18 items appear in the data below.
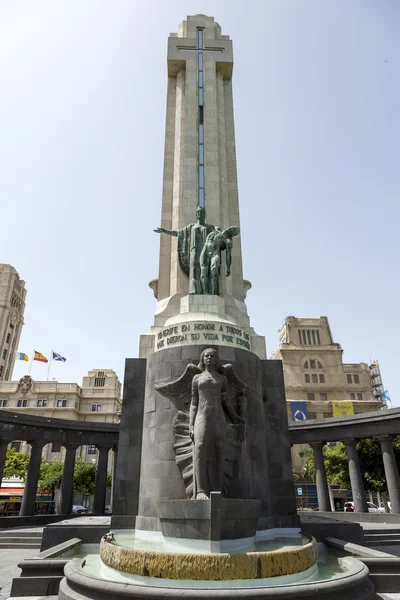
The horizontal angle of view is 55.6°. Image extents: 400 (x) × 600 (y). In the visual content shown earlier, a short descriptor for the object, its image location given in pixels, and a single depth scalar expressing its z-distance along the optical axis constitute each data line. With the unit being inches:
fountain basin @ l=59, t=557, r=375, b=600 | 311.1
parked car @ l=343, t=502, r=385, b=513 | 2087.8
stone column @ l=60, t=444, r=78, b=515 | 1218.6
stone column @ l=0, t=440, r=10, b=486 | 1143.9
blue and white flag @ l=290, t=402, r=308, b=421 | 3238.2
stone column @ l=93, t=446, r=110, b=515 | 1251.2
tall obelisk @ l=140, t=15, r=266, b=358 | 850.8
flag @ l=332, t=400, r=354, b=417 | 3344.0
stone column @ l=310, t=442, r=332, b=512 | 1290.6
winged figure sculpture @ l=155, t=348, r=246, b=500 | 520.1
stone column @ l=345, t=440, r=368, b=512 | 1164.5
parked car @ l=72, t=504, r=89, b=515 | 2143.9
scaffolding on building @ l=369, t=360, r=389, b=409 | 4630.9
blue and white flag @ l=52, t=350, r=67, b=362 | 3191.4
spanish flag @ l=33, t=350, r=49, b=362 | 3065.9
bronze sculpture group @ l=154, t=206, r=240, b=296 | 844.0
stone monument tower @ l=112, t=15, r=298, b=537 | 563.5
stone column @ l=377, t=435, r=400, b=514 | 1081.4
